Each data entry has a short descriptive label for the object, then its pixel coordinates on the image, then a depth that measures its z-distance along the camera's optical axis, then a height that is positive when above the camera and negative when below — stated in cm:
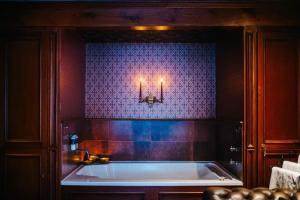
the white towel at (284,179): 254 -65
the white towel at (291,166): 270 -56
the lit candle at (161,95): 415 +5
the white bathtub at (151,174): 312 -81
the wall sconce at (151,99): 412 +0
